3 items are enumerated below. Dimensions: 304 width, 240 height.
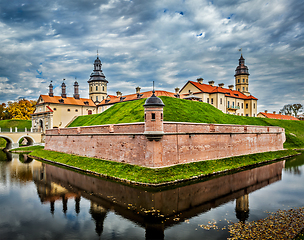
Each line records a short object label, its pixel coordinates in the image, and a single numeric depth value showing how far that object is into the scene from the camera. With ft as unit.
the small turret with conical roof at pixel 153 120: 60.95
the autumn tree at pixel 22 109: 240.53
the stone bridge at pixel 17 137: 160.25
